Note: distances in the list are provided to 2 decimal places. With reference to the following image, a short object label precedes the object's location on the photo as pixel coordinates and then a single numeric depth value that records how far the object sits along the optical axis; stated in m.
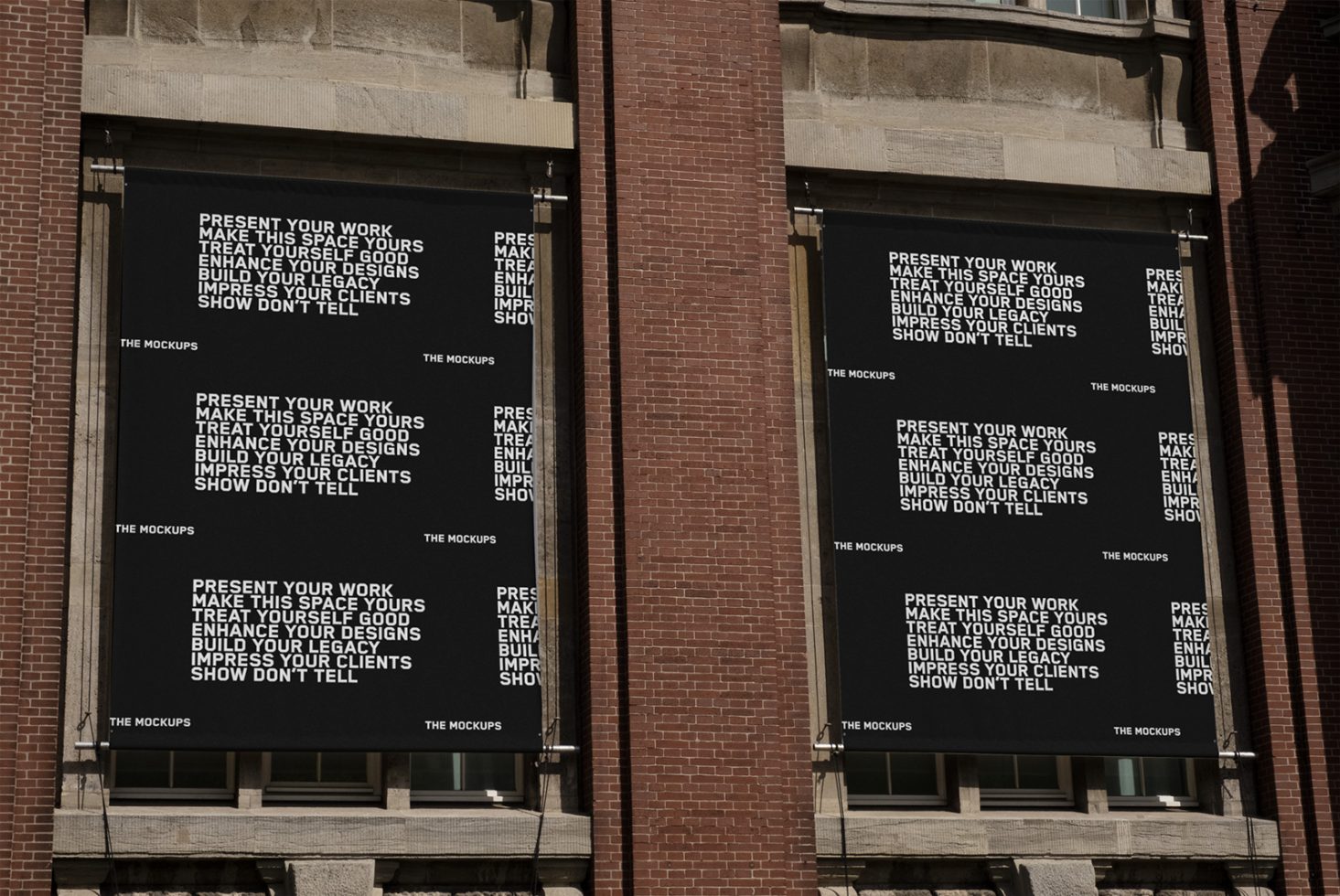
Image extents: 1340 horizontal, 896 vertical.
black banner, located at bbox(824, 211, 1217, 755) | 19.78
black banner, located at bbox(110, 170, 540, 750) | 18.06
